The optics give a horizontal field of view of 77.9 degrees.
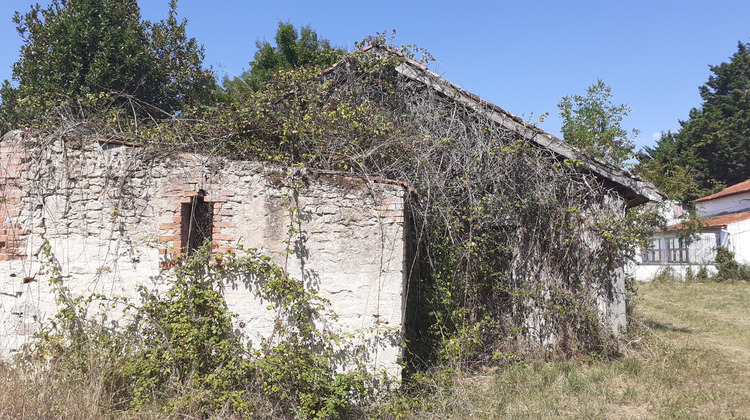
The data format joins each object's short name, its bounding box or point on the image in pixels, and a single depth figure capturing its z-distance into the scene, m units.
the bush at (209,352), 4.53
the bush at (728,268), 19.52
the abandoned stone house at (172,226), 4.96
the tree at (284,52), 18.30
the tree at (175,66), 14.02
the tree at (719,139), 31.41
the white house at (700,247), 20.58
